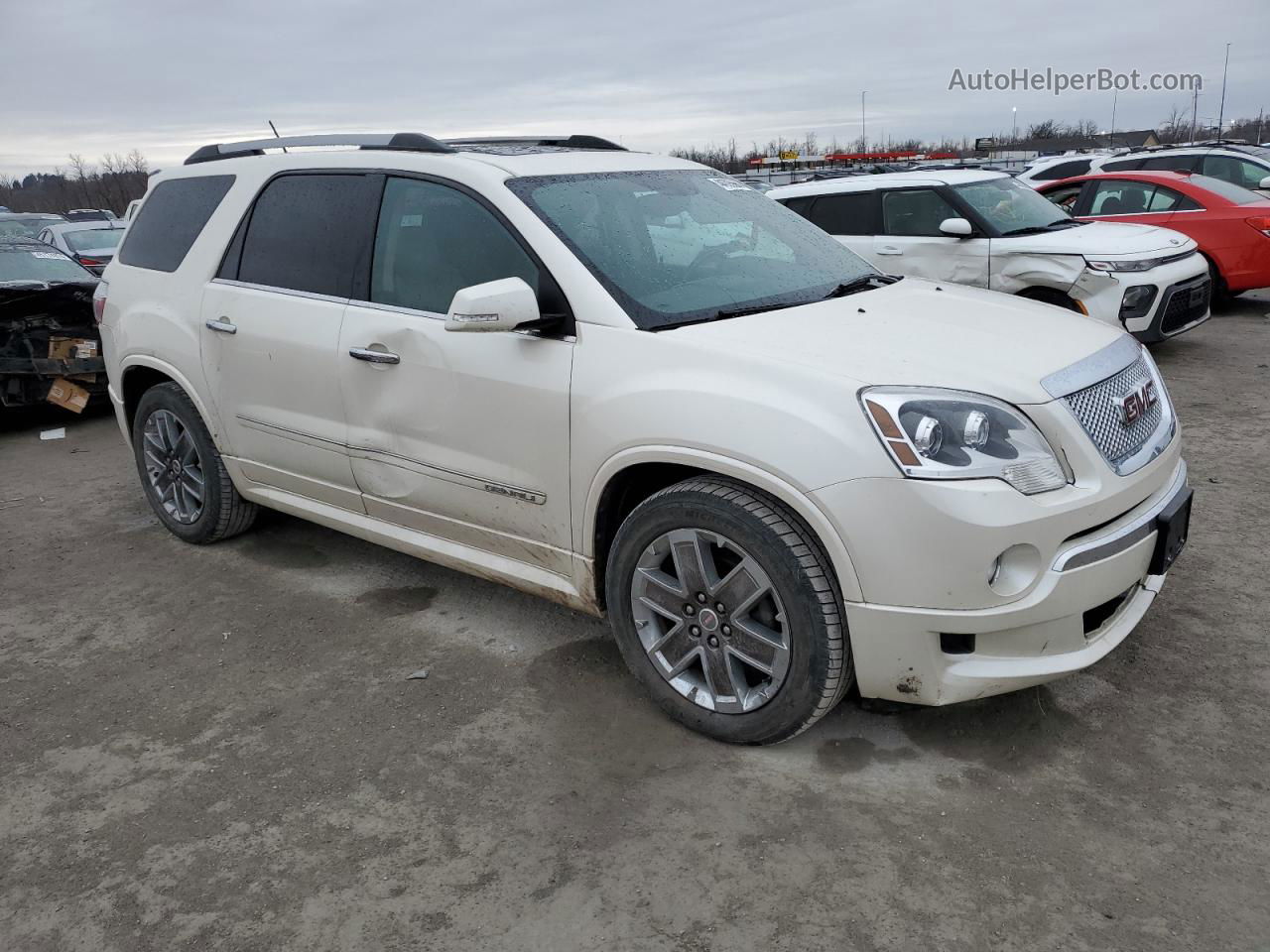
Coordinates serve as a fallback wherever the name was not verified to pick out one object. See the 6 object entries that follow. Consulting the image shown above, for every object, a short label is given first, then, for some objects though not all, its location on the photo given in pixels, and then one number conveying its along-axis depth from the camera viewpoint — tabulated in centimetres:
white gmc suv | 273
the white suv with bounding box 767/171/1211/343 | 786
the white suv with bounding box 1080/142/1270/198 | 1244
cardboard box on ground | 806
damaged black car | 783
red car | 1023
